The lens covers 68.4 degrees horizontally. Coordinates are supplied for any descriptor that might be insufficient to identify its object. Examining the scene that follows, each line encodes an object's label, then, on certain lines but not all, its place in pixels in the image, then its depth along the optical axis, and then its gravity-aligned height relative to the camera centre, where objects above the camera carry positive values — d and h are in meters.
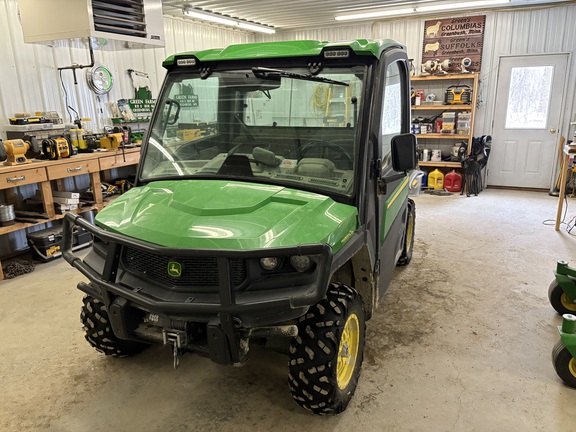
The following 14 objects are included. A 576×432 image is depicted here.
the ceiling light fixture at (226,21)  7.04 +1.51
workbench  4.44 -0.69
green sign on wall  6.61 +0.04
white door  7.70 -0.37
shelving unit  7.88 -0.11
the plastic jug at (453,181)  8.14 -1.52
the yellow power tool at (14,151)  4.40 -0.41
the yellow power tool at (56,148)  4.82 -0.42
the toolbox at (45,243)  4.91 -1.50
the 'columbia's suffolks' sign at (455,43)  7.94 +1.07
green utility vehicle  1.95 -0.55
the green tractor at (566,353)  2.54 -1.52
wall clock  5.85 +0.41
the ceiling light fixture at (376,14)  7.46 +1.56
